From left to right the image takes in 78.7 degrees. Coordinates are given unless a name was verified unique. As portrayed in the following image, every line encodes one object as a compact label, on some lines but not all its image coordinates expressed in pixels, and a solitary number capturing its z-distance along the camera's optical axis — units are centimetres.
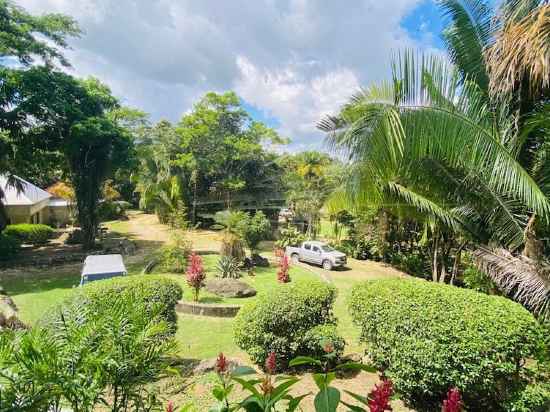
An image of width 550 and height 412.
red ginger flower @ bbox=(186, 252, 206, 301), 995
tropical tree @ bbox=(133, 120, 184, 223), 2550
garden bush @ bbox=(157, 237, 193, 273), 1422
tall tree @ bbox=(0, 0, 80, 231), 1361
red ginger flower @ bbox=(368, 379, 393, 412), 123
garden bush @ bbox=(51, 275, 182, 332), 532
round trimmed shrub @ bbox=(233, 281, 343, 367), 534
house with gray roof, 1802
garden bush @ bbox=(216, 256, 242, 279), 1315
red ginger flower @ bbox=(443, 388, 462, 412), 133
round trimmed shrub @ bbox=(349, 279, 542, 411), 386
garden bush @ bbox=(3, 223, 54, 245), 1803
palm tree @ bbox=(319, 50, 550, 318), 509
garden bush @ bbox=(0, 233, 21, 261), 1490
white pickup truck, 1575
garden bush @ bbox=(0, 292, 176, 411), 164
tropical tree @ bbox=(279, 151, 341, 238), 2333
